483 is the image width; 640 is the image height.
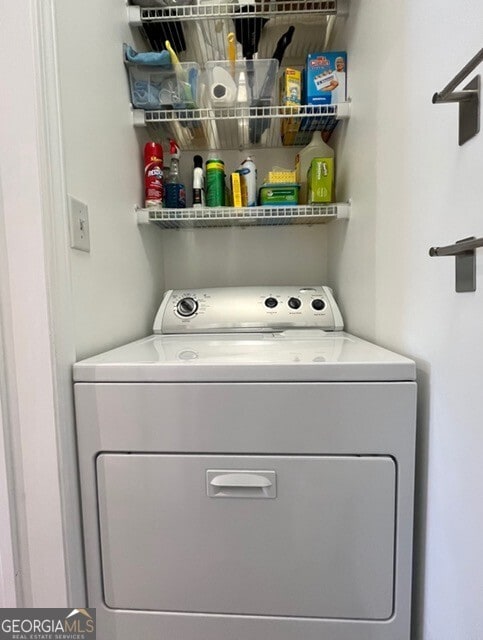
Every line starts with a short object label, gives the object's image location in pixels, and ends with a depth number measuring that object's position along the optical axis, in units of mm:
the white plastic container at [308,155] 1379
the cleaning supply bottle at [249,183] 1337
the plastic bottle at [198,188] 1348
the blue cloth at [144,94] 1173
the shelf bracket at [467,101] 529
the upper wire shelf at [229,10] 1141
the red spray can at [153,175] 1266
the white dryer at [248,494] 703
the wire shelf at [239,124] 1211
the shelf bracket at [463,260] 533
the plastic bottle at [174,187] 1337
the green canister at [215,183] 1334
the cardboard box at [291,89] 1238
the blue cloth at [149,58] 1099
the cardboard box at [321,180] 1248
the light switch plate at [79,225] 775
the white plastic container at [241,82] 1182
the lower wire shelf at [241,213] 1234
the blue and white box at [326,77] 1217
